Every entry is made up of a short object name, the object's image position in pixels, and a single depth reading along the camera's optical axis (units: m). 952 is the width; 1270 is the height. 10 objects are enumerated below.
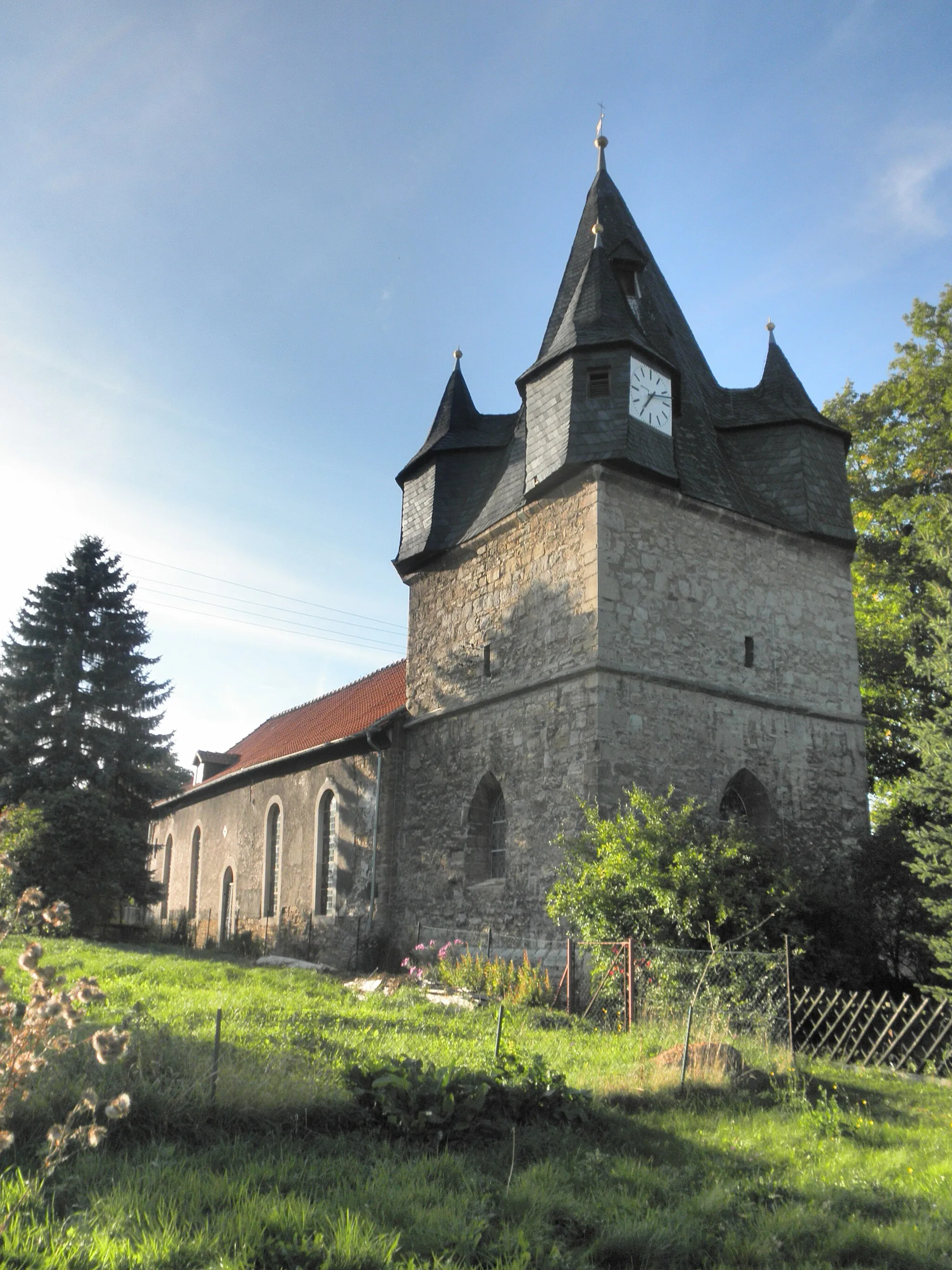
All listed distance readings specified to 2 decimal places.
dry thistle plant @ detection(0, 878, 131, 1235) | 3.88
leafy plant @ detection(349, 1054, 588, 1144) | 6.57
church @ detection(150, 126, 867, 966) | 14.95
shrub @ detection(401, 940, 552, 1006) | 12.97
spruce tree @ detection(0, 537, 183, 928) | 21.69
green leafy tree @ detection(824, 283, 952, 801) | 19.56
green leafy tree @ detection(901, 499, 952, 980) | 11.20
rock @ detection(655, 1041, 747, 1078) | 8.33
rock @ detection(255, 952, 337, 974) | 16.73
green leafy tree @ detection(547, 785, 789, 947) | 11.84
